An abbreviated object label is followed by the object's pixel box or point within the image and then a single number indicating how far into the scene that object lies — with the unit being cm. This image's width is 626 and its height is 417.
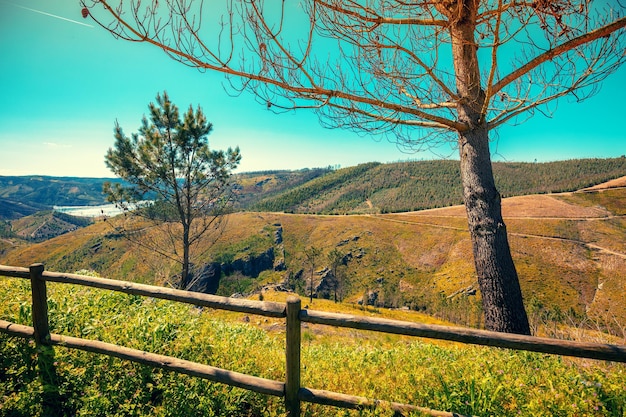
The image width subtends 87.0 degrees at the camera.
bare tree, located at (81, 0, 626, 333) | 373
